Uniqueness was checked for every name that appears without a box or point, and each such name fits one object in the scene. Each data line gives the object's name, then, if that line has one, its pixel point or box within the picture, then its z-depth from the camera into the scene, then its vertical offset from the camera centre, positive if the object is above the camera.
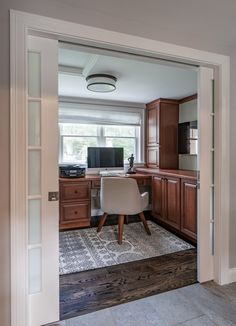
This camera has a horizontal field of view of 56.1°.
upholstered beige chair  3.00 -0.50
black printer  3.60 -0.16
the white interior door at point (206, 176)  2.04 -0.14
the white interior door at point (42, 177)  1.50 -0.11
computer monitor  4.09 +0.08
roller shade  4.11 +0.92
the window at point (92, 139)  4.19 +0.44
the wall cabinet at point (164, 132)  4.20 +0.56
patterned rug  2.48 -1.10
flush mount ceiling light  2.93 +1.07
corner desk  2.98 -0.58
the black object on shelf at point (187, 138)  3.86 +0.43
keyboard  3.85 -0.23
